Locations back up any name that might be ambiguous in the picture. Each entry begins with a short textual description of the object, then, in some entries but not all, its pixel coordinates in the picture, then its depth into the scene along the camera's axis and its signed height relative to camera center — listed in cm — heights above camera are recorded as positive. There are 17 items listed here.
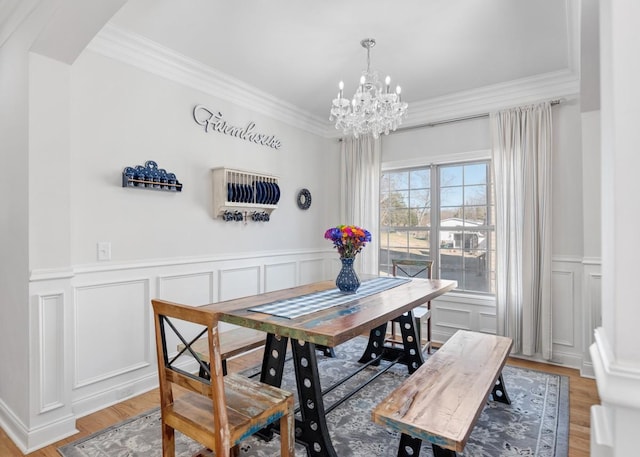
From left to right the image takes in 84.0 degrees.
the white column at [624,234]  66 -1
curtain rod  394 +125
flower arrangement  258 -7
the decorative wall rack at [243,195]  343 +36
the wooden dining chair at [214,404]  150 -84
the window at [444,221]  400 +10
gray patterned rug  212 -132
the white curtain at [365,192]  457 +49
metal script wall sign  337 +105
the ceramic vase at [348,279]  263 -37
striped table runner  203 -47
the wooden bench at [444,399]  150 -83
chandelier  266 +92
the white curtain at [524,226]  347 +3
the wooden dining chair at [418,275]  335 -56
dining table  175 -48
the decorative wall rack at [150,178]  278 +42
